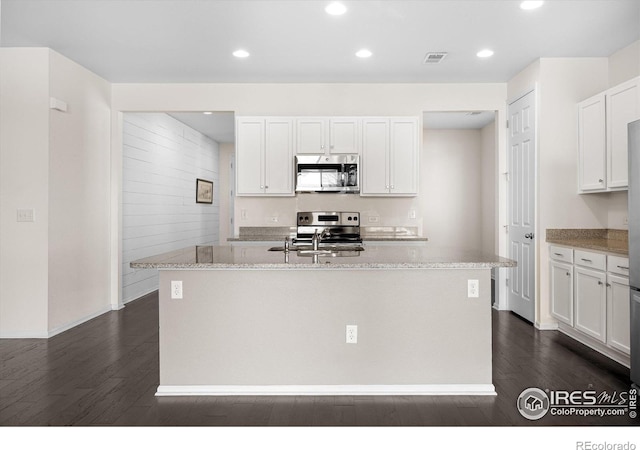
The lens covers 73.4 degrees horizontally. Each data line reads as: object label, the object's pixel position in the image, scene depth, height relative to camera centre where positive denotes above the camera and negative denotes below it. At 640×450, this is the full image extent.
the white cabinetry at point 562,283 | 3.91 -0.56
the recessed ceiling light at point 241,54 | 4.21 +1.71
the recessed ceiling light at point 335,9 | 3.29 +1.69
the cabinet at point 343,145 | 5.15 +0.96
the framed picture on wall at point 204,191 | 7.75 +0.63
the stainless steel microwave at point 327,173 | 5.08 +0.61
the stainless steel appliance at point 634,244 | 2.73 -0.13
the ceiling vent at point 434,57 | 4.29 +1.70
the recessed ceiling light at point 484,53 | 4.21 +1.71
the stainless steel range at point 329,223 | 5.33 +0.02
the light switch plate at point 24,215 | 4.10 +0.09
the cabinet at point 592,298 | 3.20 -0.61
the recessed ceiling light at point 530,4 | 3.24 +1.68
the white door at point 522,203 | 4.54 +0.24
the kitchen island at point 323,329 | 2.78 -0.68
